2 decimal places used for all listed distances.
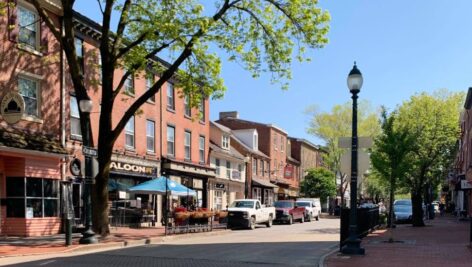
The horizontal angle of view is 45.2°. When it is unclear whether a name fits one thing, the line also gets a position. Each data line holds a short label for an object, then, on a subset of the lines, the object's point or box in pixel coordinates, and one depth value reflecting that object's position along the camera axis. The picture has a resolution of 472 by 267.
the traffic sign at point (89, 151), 18.27
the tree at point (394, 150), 23.66
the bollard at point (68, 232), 17.33
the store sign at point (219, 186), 43.91
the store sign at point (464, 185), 35.73
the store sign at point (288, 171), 61.31
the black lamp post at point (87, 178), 18.14
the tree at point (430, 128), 35.91
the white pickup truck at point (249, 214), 32.69
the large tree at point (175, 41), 20.23
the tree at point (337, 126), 62.47
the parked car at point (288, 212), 40.22
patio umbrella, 26.88
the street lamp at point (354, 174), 15.56
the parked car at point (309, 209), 45.31
